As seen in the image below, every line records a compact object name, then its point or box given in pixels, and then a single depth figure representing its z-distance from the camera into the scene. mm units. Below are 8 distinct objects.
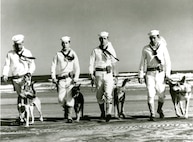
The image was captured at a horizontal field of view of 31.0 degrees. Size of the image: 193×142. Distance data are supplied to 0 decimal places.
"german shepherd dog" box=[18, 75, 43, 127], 9094
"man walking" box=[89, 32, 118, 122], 9461
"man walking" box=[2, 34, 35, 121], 9398
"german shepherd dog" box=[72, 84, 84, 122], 9539
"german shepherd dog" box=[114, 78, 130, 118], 9695
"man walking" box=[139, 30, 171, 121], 9234
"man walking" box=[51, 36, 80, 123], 9555
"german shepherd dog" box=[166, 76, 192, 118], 9352
